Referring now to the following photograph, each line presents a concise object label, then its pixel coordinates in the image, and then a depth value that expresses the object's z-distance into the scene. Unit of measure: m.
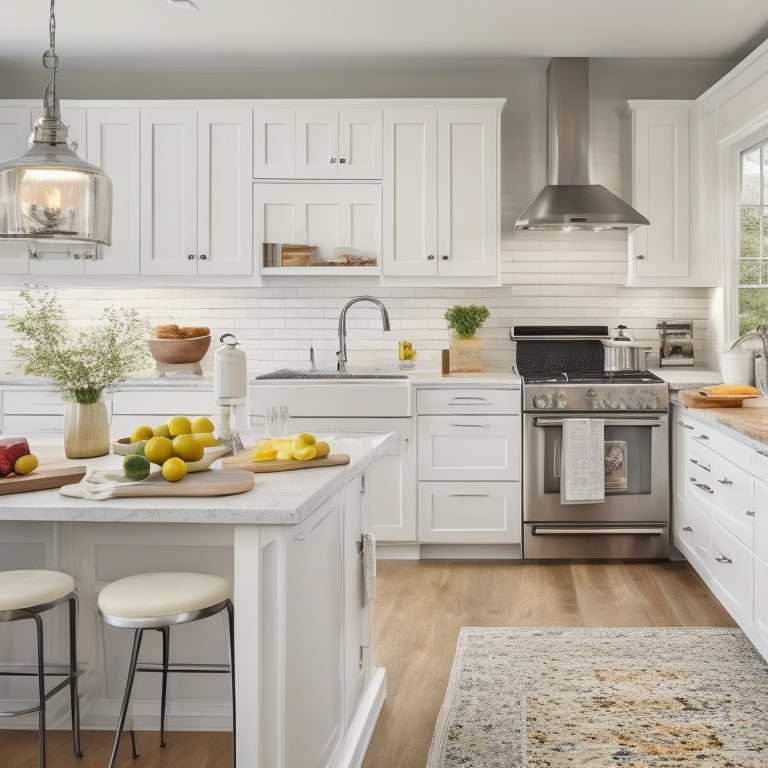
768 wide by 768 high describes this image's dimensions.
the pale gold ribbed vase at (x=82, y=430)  2.61
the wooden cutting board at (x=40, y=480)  2.10
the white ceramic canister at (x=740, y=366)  4.52
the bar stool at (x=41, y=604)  2.12
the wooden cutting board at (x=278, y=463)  2.35
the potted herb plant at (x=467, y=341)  5.34
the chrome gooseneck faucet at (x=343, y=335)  5.17
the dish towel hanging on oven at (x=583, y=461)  4.76
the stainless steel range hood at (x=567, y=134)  5.23
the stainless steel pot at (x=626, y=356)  5.12
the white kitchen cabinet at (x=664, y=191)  5.25
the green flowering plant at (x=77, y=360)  2.56
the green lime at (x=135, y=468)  2.15
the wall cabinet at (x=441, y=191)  5.25
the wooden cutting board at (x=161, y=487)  2.02
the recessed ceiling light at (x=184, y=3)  3.50
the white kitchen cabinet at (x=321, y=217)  5.31
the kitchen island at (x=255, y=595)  1.89
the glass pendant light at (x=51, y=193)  2.20
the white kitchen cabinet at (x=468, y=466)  4.93
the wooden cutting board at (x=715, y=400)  4.05
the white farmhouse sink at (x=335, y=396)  4.89
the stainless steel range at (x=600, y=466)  4.81
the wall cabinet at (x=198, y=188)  5.33
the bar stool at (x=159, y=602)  2.00
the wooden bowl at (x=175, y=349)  5.34
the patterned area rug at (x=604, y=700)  2.67
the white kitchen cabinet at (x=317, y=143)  5.28
